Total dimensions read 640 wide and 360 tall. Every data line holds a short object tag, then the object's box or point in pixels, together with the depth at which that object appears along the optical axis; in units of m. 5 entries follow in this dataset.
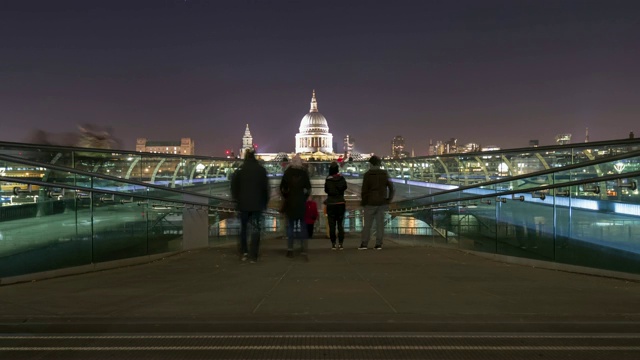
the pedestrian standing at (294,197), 11.41
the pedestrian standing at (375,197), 13.31
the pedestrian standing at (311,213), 14.82
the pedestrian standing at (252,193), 10.84
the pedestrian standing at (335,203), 13.50
